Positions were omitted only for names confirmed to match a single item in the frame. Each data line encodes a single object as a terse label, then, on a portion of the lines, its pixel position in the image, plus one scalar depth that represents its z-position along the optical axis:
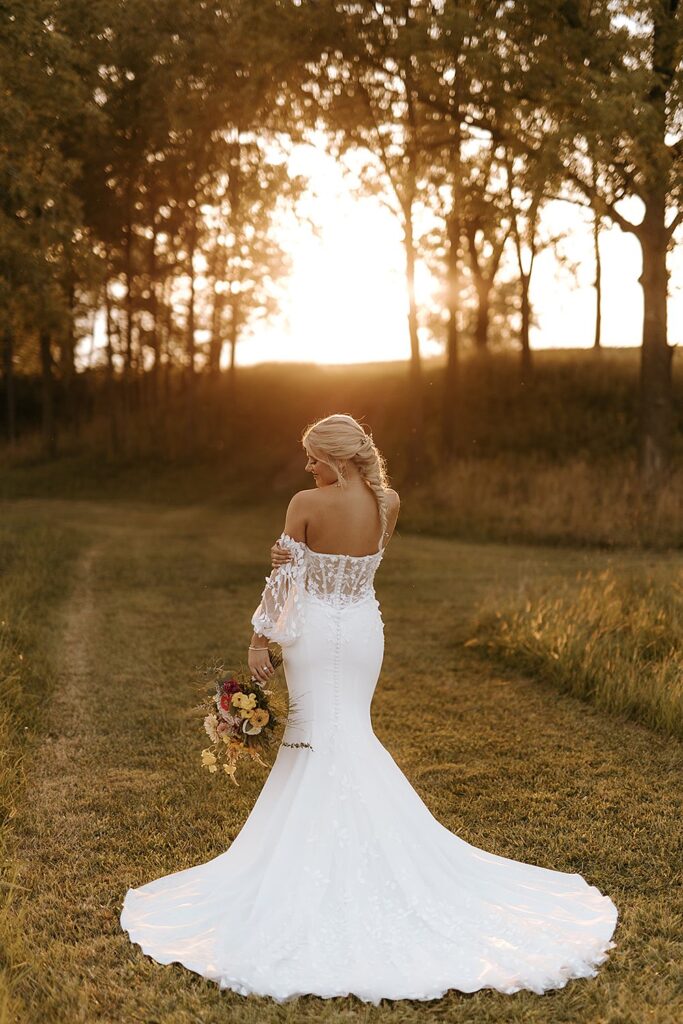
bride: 4.72
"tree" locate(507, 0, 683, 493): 19.44
